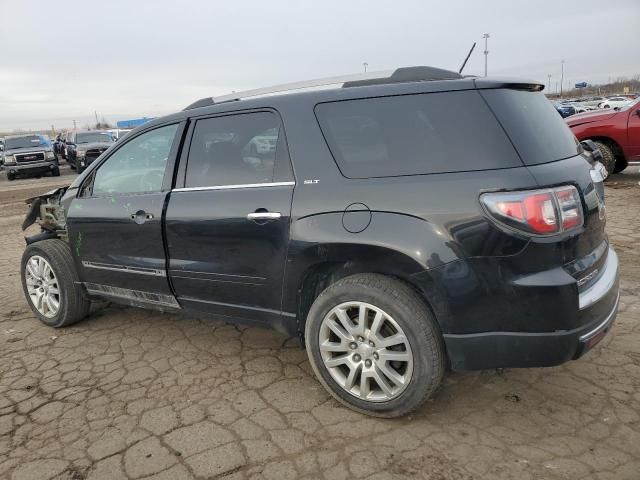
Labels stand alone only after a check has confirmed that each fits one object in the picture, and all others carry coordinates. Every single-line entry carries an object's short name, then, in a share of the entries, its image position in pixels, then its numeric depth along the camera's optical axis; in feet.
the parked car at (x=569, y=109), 103.86
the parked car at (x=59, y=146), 86.33
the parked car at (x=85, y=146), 61.52
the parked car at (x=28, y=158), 62.95
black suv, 7.47
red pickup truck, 29.30
